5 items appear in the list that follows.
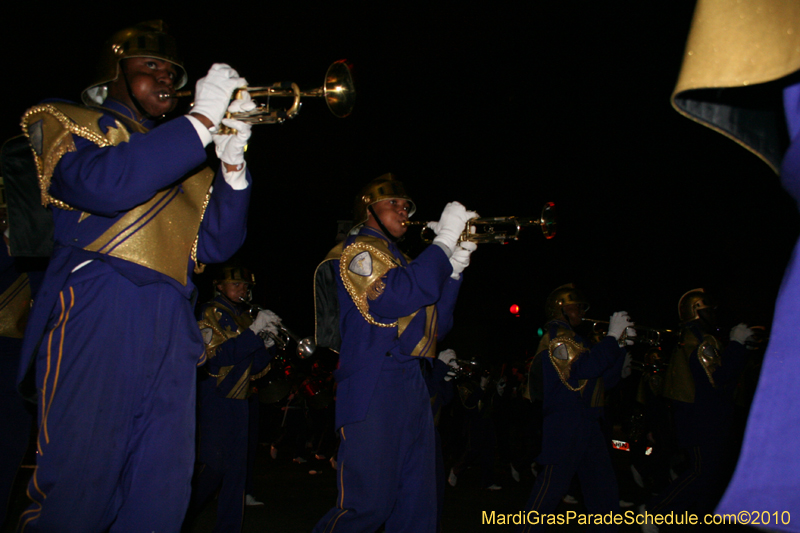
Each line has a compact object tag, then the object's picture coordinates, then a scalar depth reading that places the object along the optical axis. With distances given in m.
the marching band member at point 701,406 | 6.00
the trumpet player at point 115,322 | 1.88
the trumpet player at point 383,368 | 3.28
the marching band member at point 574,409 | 5.27
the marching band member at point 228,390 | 4.99
